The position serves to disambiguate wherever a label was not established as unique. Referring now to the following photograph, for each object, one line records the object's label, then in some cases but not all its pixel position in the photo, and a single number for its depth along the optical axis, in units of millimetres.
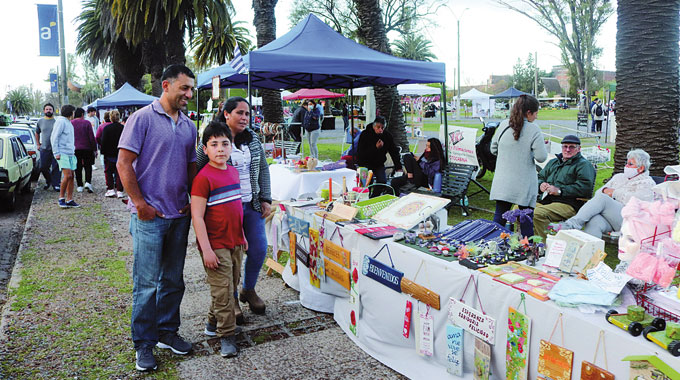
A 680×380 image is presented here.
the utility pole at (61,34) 17875
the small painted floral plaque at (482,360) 2666
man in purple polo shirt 3141
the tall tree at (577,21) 28094
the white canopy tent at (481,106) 44331
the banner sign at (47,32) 18281
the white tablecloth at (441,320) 2150
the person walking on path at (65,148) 9531
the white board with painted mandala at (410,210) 3750
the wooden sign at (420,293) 3008
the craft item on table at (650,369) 1884
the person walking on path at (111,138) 10055
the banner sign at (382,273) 3320
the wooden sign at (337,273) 3879
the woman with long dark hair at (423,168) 8344
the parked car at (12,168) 9273
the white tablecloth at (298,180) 6746
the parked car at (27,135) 12695
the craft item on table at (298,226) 4475
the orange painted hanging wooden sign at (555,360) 2277
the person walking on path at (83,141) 10391
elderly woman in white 4566
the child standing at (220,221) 3334
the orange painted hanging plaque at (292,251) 4715
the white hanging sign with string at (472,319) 2668
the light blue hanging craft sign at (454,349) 2836
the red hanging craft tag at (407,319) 3240
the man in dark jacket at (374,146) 8148
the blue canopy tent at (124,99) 19266
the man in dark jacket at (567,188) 4984
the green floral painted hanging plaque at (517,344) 2463
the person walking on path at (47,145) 10742
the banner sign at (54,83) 24391
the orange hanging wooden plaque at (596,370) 2109
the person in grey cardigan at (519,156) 5016
